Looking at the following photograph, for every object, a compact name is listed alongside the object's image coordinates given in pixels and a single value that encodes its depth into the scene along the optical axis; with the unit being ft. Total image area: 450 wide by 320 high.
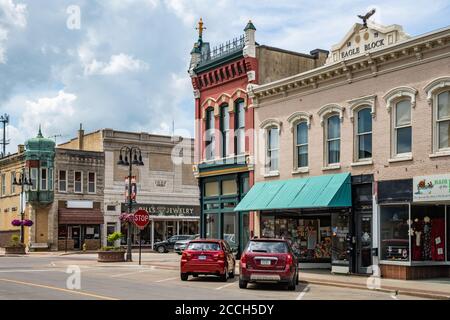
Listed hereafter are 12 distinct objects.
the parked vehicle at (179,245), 160.39
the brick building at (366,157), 78.43
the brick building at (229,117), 111.65
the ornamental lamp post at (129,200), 122.21
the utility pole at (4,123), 284.41
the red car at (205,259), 78.69
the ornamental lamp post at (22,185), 181.06
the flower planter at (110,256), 120.26
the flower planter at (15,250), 168.35
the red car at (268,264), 68.13
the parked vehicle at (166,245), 177.57
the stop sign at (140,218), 110.11
